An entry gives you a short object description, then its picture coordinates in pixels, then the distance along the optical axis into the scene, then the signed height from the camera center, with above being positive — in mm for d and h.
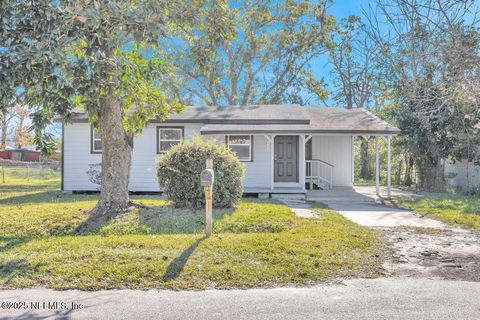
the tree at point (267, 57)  25969 +7909
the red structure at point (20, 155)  44875 +1607
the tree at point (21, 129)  39831 +4230
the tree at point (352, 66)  27469 +7428
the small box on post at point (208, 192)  6547 -383
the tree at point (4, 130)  38844 +4006
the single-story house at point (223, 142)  14594 +906
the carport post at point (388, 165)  13742 +137
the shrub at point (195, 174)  9023 -114
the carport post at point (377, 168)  14489 +33
